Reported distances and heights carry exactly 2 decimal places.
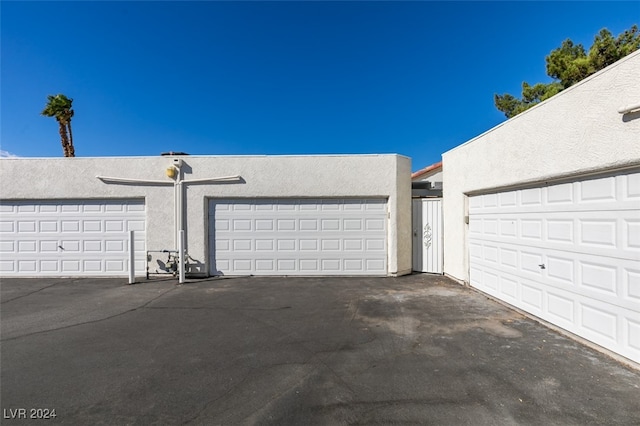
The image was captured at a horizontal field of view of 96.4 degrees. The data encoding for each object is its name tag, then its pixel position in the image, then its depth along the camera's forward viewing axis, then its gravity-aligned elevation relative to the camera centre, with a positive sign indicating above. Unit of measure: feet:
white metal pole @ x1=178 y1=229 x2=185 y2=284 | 27.32 -3.90
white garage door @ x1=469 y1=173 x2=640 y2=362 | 11.93 -2.17
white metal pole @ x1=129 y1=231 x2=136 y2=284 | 26.76 -3.66
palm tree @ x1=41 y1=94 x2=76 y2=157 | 55.26 +21.20
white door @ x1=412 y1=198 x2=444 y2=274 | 29.37 -2.04
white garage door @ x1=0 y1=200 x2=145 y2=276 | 29.66 -1.88
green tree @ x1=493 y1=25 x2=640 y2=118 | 34.63 +20.08
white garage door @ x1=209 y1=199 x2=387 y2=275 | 29.43 -2.08
